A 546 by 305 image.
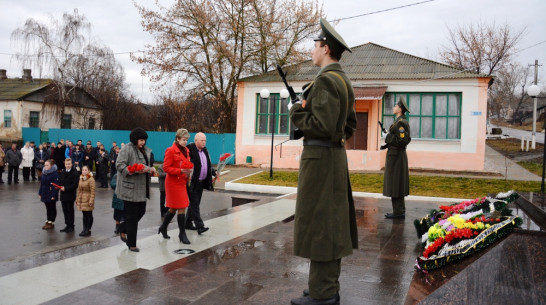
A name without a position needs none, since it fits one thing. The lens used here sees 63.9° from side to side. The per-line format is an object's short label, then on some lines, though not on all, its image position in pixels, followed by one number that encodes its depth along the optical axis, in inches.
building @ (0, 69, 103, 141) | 1393.9
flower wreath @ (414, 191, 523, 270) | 162.7
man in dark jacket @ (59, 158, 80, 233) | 341.1
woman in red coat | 265.1
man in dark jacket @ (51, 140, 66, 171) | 746.2
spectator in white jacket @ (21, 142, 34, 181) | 738.8
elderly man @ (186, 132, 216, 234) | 292.8
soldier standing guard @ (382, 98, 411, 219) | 310.5
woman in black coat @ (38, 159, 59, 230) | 353.7
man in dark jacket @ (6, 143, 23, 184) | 703.7
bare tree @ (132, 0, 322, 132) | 1016.9
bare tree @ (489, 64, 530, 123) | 2255.2
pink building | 825.5
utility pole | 1214.9
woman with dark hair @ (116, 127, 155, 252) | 249.5
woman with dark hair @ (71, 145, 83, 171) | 689.0
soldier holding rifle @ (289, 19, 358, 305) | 139.6
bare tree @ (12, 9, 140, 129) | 1234.6
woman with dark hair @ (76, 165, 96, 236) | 333.1
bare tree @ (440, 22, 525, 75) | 1577.3
